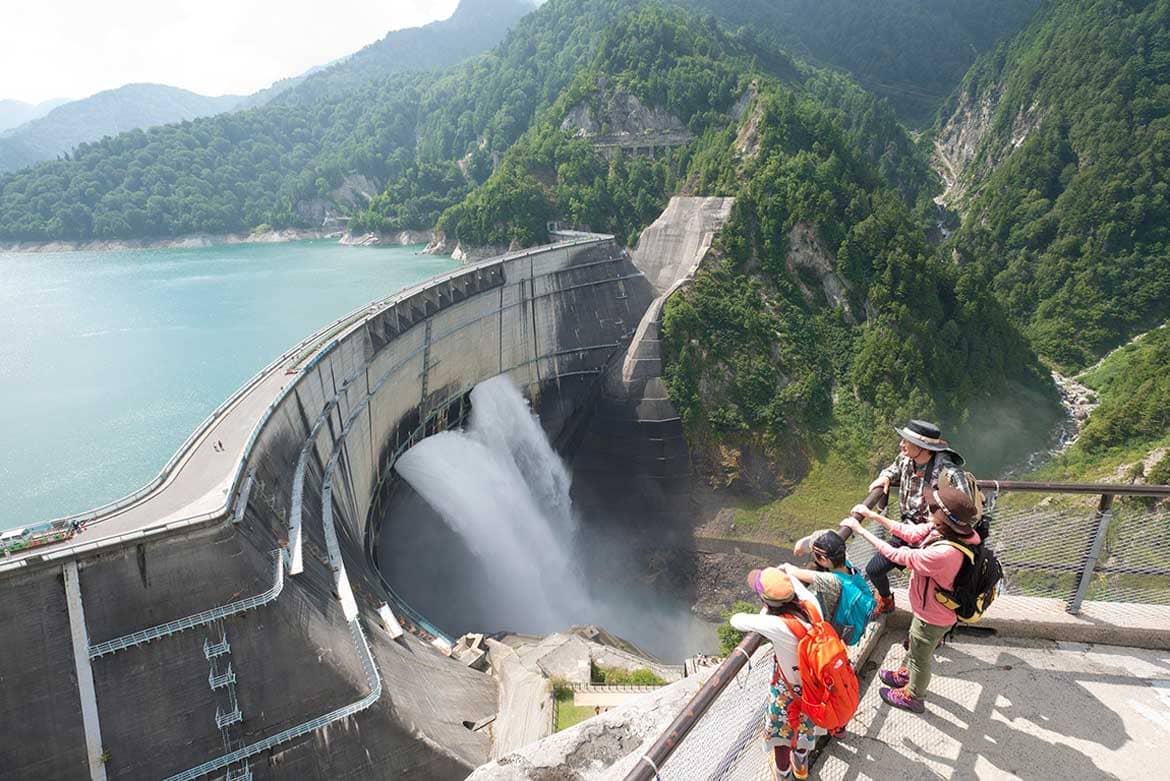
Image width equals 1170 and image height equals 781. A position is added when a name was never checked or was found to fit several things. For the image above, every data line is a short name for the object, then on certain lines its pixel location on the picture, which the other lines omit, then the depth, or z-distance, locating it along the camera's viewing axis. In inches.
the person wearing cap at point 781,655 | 151.6
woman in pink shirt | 171.5
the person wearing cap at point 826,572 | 165.3
